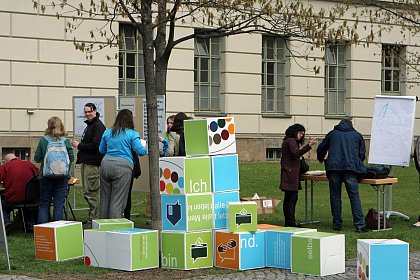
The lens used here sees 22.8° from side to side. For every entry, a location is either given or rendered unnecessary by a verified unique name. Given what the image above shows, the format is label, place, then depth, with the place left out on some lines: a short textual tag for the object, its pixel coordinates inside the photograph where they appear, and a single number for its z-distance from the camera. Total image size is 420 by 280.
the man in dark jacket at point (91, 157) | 16.30
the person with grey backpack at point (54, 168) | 15.51
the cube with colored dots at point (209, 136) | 12.82
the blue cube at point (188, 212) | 12.57
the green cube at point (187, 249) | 12.60
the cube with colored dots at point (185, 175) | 12.62
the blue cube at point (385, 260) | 11.14
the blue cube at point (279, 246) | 12.54
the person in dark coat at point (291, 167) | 16.41
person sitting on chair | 16.20
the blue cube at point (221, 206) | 12.80
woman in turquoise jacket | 14.60
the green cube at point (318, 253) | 12.09
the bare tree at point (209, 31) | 13.89
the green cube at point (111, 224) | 13.11
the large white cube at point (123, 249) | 12.50
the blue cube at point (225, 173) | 12.82
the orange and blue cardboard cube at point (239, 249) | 12.56
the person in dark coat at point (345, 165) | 16.38
